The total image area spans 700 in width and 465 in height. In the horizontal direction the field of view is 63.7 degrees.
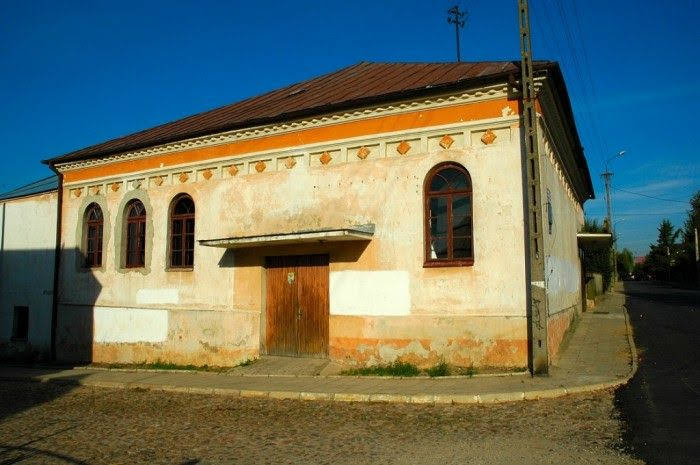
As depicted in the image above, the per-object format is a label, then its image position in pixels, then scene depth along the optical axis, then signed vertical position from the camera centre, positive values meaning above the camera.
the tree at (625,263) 89.25 +2.77
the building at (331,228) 10.89 +1.23
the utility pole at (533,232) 10.03 +0.86
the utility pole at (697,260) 53.36 +1.82
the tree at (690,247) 54.56 +3.34
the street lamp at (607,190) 51.11 +8.34
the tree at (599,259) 28.75 +1.23
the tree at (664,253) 74.88 +3.69
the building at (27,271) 17.19 +0.37
